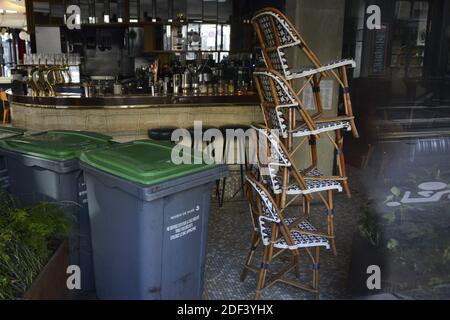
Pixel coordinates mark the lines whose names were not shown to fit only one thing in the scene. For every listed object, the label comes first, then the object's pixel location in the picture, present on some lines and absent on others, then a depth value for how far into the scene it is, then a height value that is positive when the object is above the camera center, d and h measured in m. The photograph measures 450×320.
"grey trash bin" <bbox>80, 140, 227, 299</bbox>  2.25 -0.79
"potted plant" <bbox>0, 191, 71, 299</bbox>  2.24 -0.97
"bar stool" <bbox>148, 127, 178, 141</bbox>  4.91 -0.69
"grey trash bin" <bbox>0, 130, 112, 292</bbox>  2.70 -0.66
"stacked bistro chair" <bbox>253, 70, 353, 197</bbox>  2.83 -0.29
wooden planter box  2.26 -1.13
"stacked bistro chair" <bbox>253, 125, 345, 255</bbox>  2.69 -0.68
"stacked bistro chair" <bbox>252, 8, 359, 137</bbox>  2.92 +0.17
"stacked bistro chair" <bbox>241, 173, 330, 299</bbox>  2.77 -1.04
